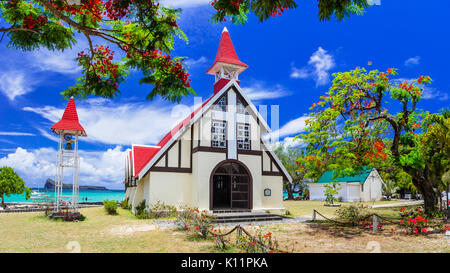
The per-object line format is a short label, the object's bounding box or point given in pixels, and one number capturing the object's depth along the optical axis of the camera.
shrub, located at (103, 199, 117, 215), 20.81
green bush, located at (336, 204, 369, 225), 14.44
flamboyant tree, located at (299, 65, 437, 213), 14.34
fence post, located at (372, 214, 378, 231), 12.82
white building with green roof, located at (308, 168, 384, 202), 39.97
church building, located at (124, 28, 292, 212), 18.34
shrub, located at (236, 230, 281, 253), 8.00
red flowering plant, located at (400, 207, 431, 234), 11.50
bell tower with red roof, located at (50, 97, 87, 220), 17.17
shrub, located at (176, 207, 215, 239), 11.14
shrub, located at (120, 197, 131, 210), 25.53
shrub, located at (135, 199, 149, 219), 17.63
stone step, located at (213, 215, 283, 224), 16.27
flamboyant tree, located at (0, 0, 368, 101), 6.73
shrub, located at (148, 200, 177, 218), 17.62
